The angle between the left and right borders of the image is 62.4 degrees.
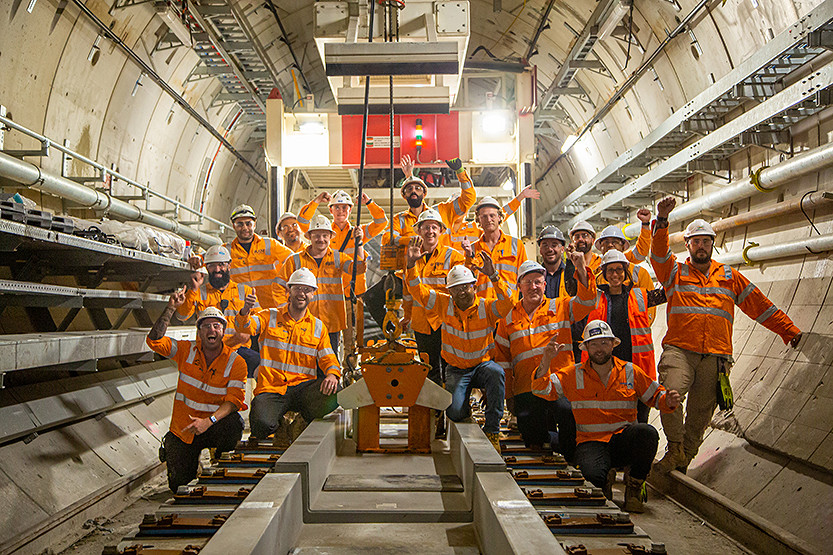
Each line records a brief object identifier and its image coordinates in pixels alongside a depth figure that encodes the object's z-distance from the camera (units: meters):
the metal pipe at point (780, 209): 5.31
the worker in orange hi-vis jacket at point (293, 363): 5.34
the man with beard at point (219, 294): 6.02
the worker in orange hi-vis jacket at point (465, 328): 5.14
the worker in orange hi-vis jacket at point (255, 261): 6.35
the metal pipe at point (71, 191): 5.51
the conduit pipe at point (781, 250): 5.27
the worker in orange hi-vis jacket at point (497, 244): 5.78
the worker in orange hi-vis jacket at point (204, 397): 5.08
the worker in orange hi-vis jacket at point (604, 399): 4.63
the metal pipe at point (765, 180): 5.18
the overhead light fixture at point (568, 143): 12.12
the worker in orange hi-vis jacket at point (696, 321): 5.29
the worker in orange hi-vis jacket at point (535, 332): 5.14
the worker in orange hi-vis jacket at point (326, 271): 6.10
